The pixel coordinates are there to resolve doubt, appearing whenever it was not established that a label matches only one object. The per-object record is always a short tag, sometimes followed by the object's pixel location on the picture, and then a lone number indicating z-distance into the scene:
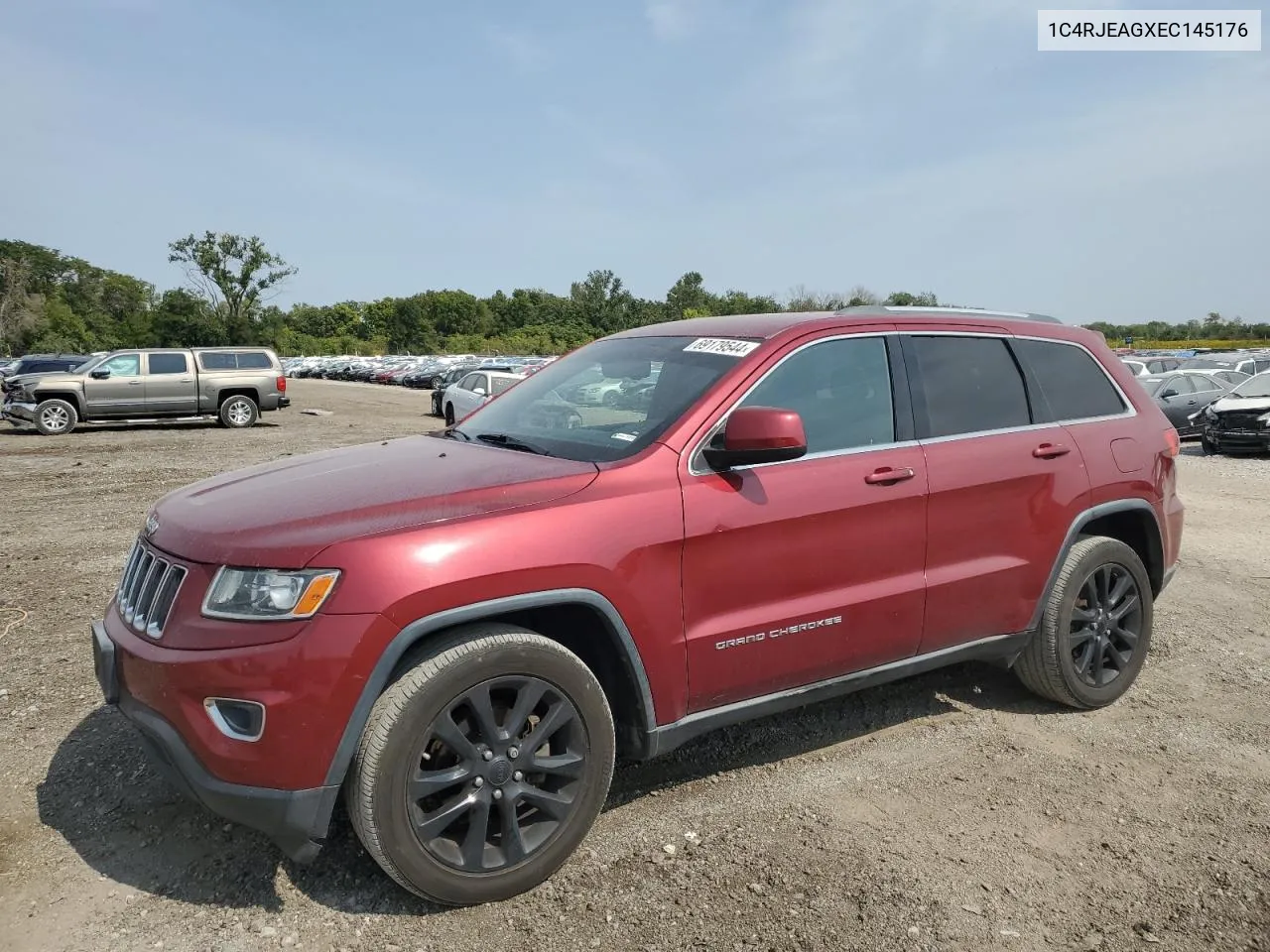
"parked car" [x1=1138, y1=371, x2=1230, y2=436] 18.67
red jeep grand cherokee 2.46
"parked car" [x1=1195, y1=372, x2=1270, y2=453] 15.38
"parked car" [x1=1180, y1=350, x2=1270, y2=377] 23.79
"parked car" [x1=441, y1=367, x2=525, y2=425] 20.48
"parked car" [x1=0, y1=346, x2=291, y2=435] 18.41
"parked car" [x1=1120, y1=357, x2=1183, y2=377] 22.77
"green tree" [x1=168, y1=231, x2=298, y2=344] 82.75
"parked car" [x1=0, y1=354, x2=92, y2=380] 25.65
